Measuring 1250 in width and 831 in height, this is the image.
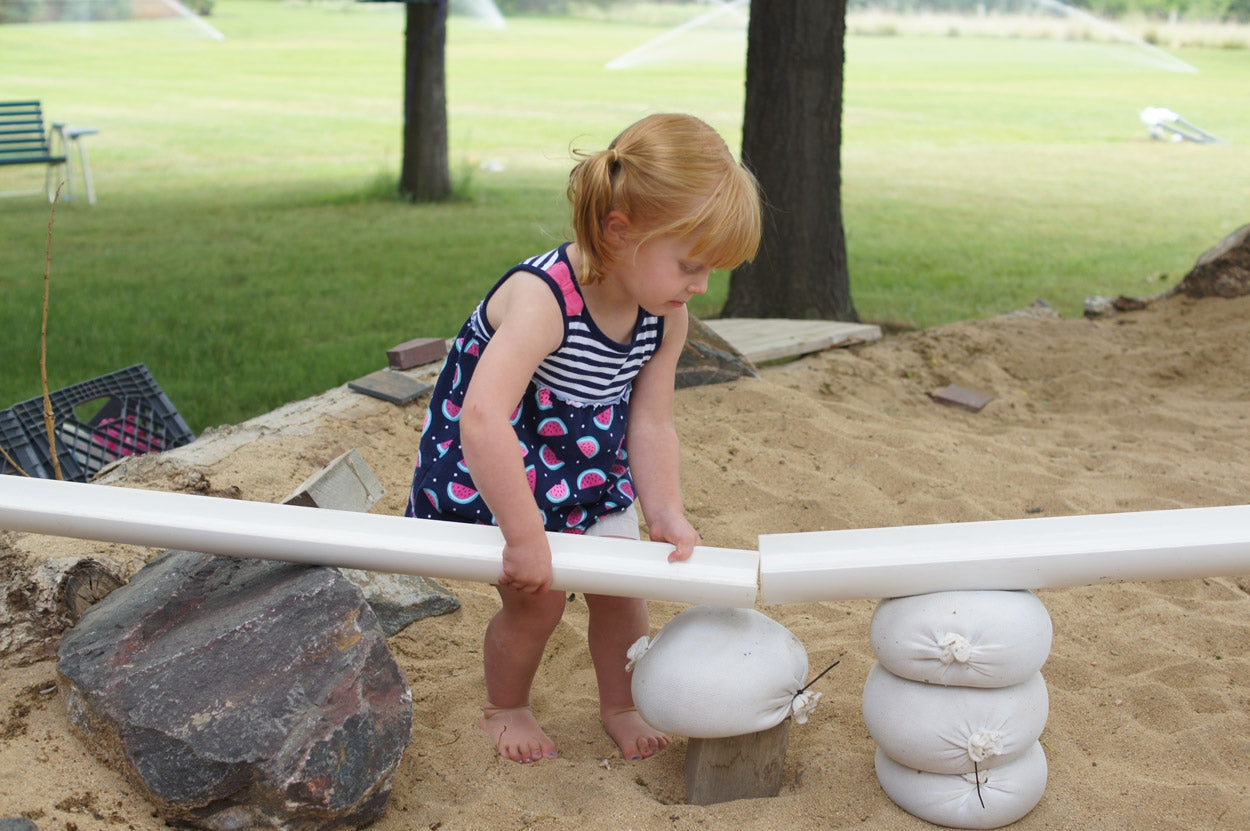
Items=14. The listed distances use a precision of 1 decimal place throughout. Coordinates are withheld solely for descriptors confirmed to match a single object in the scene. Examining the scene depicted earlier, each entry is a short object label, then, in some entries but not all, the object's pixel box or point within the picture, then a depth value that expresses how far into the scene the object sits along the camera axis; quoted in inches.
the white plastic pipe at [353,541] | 81.7
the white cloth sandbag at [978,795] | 80.6
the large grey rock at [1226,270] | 223.6
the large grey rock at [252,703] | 76.1
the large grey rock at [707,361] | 170.9
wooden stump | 84.5
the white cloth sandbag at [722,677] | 80.9
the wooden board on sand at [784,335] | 191.2
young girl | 80.6
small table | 417.8
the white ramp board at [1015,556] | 78.6
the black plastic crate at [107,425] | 140.9
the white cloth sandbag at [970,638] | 77.6
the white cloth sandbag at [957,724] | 78.8
